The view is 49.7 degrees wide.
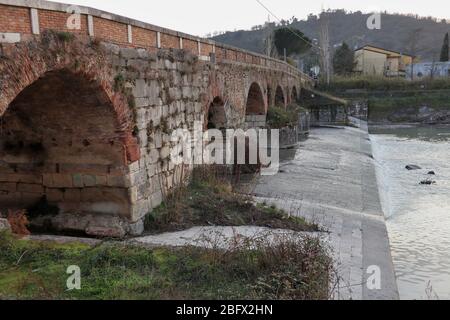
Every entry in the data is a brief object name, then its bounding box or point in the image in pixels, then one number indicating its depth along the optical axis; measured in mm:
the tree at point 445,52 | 61906
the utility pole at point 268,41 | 45375
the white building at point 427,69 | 57491
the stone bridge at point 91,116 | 7227
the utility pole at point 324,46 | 50469
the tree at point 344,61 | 58312
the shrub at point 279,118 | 24078
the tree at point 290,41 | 51031
